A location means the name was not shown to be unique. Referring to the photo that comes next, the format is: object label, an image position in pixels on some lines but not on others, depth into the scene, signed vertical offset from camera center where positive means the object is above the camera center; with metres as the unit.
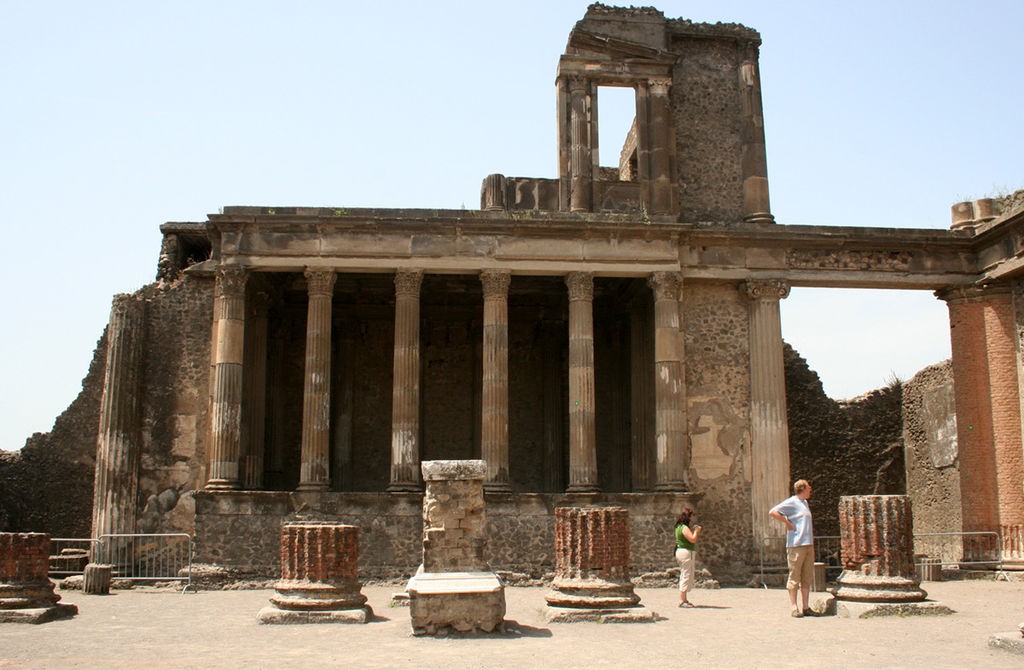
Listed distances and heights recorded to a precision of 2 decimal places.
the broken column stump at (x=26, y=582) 12.40 -1.22
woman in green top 14.14 -1.02
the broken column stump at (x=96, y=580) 17.00 -1.59
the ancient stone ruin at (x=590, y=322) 19.09 +3.10
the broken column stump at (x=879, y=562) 12.19 -1.01
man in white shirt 12.23 -0.74
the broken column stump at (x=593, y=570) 11.88 -1.07
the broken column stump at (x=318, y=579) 11.77 -1.13
